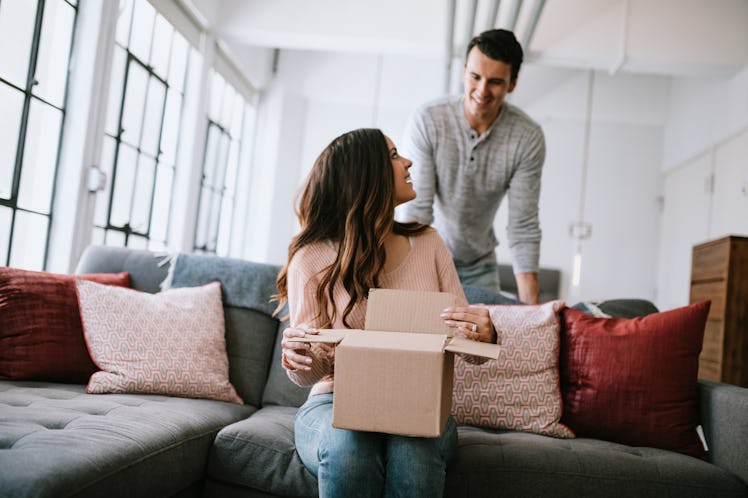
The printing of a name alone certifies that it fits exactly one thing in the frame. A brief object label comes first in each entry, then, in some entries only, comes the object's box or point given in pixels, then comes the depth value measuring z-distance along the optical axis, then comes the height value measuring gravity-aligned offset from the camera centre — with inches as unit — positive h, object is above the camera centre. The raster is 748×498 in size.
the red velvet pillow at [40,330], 71.0 -9.1
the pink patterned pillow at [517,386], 71.1 -10.0
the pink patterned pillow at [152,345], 72.2 -9.7
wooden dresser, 126.5 -0.4
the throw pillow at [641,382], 68.5 -8.0
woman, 51.9 +0.9
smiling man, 88.0 +14.5
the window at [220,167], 175.3 +24.9
